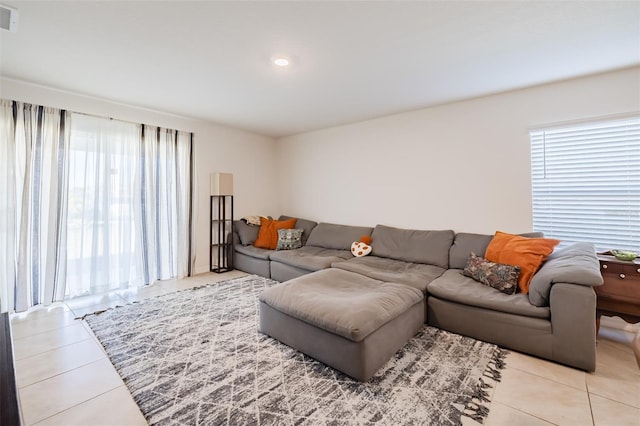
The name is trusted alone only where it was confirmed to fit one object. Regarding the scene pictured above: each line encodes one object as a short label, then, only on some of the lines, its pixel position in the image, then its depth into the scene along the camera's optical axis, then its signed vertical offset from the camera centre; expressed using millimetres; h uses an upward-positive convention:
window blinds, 2498 +333
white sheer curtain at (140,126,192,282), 3764 +217
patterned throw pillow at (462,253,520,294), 2385 -523
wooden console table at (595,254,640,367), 2096 -576
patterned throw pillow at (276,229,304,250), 4340 -351
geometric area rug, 1550 -1084
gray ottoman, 1812 -742
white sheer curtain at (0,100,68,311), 2760 +151
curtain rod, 2886 +1226
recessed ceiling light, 2327 +1344
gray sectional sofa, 1923 -620
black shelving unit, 4543 -305
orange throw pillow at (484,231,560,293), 2404 -333
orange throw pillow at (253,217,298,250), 4437 -232
